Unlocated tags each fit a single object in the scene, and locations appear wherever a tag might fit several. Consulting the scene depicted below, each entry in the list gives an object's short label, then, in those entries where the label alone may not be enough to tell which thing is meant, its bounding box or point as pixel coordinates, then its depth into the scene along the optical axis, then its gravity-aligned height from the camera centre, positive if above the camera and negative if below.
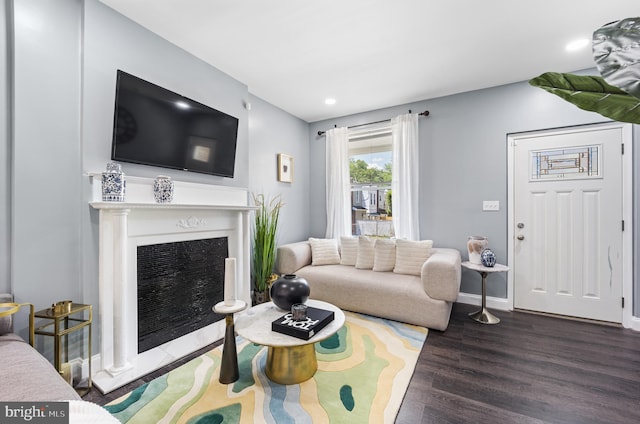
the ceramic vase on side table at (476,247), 2.92 -0.39
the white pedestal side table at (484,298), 2.74 -0.89
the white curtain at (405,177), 3.51 +0.44
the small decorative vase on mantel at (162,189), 2.12 +0.17
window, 3.85 +0.46
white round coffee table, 1.60 -0.89
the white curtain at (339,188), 3.98 +0.33
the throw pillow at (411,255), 3.03 -0.50
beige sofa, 2.52 -0.77
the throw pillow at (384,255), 3.19 -0.52
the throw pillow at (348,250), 3.48 -0.51
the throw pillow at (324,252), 3.54 -0.54
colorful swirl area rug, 1.48 -1.11
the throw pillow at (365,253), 3.30 -0.52
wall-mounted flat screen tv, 1.99 +0.68
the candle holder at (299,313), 1.73 -0.65
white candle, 1.75 -0.46
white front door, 2.68 -0.11
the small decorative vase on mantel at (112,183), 1.83 +0.18
